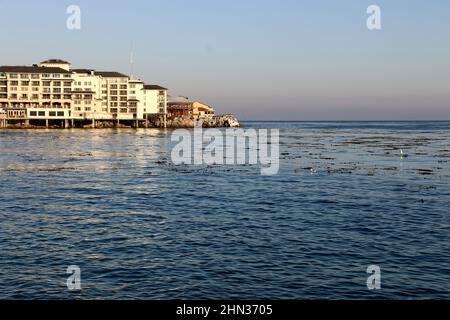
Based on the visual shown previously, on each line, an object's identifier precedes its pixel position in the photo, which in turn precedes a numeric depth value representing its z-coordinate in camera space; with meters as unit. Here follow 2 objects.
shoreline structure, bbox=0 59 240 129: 180.62
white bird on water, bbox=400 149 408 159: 74.50
